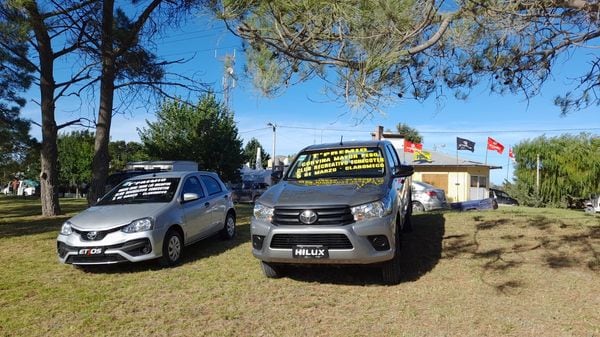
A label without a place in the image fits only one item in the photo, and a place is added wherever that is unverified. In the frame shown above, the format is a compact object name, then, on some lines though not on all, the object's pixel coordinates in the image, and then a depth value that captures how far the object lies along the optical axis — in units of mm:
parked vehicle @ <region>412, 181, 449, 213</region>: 18391
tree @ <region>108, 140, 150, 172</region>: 52838
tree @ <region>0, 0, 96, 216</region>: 13341
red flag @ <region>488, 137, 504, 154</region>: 36156
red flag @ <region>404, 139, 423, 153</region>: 37000
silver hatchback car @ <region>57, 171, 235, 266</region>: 6648
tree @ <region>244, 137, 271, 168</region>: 80500
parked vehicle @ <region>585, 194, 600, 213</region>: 31062
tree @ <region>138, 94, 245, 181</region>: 35062
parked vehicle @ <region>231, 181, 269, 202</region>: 33562
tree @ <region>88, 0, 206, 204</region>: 12633
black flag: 36344
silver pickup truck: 5430
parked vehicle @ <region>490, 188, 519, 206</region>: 37328
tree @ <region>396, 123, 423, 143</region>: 69688
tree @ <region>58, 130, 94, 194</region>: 45750
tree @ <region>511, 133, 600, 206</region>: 34031
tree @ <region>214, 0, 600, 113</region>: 5254
